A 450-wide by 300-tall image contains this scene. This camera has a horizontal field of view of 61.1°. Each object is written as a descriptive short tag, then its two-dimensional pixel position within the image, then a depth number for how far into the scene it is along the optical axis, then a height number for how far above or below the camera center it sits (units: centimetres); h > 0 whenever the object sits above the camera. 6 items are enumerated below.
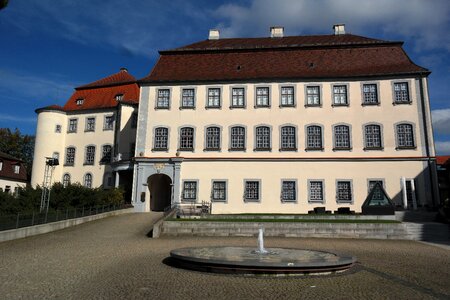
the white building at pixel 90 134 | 3541 +738
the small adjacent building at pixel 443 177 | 4734 +495
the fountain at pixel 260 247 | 1093 -98
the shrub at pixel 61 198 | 1730 +68
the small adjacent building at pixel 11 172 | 3891 +390
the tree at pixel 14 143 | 5291 +937
